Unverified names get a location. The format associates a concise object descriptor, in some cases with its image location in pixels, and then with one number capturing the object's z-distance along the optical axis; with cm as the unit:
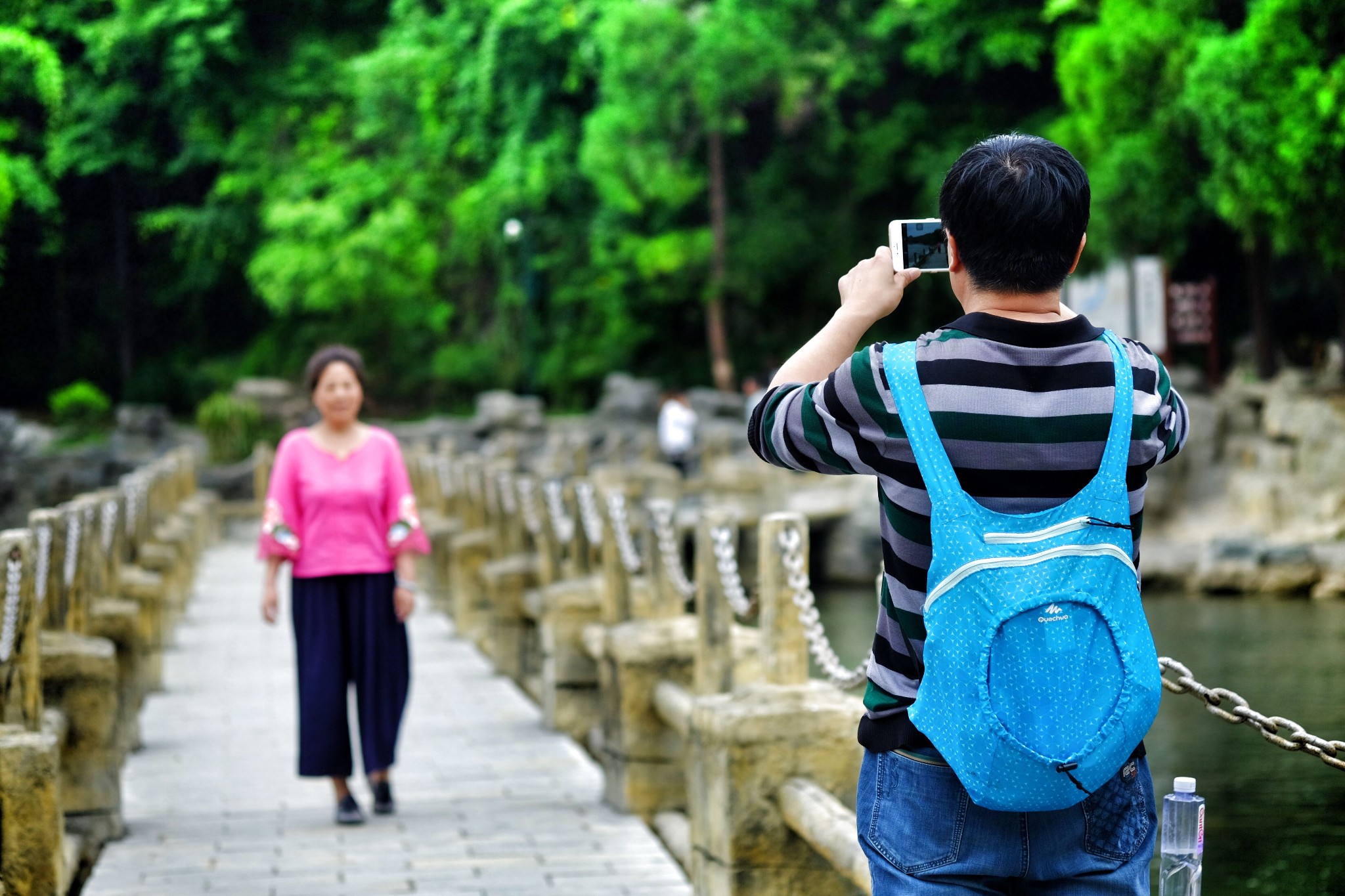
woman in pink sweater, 1201
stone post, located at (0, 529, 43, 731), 952
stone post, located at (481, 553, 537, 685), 1878
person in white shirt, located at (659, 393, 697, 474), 4578
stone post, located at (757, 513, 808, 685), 892
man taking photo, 422
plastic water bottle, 491
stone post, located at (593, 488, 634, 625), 1342
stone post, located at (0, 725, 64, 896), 895
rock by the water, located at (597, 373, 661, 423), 5759
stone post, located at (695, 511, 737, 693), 1046
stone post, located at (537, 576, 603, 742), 1534
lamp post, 5991
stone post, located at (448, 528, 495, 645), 2236
